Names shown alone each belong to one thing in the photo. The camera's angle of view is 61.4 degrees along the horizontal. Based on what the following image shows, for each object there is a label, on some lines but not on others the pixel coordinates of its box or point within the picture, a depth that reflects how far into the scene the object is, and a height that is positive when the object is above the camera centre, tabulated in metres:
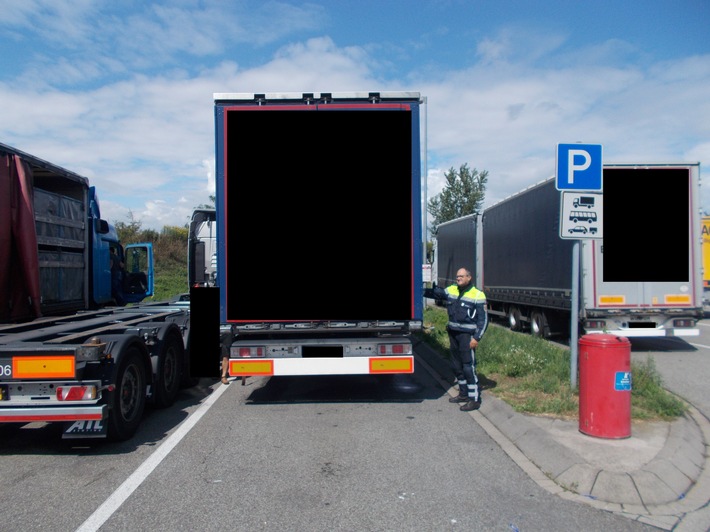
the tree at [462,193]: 46.41 +5.26
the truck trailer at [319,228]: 7.07 +0.40
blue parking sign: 6.95 +1.09
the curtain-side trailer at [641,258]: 11.31 +0.04
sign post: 6.96 +0.80
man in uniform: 7.31 -0.87
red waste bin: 5.57 -1.23
